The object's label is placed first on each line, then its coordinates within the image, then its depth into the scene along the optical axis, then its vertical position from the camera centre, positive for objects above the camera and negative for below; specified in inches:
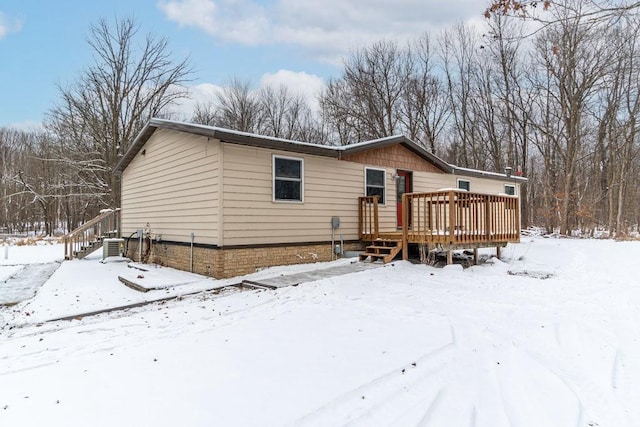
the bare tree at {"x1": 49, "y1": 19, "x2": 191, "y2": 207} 799.1 +272.8
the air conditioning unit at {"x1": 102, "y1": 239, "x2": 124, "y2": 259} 476.7 -36.3
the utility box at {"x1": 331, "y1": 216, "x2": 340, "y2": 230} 373.7 -4.2
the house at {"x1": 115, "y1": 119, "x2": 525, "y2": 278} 313.3 +19.7
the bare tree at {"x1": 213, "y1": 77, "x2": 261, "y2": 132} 1115.9 +332.4
